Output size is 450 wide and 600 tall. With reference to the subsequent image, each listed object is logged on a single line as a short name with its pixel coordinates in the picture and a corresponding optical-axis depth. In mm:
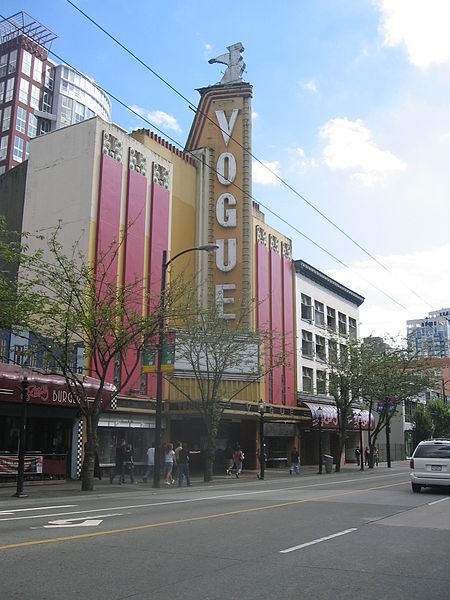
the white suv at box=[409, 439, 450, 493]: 19859
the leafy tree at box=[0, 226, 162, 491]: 19094
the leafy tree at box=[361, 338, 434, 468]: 41562
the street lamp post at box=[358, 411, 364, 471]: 42875
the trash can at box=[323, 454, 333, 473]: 38031
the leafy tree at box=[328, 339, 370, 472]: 40812
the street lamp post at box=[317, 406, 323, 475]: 36100
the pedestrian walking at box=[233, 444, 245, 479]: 31183
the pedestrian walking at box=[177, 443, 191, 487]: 24750
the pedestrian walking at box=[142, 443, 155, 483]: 26105
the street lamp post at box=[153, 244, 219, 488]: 23594
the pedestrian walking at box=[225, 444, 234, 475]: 32650
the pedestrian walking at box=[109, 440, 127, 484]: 24352
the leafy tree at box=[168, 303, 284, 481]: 27594
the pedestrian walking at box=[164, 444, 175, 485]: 25578
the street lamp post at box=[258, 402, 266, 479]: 30561
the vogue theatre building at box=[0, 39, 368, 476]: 29875
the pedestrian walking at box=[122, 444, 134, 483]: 24984
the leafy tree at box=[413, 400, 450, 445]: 70375
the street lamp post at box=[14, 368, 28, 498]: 18578
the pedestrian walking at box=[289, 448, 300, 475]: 35188
